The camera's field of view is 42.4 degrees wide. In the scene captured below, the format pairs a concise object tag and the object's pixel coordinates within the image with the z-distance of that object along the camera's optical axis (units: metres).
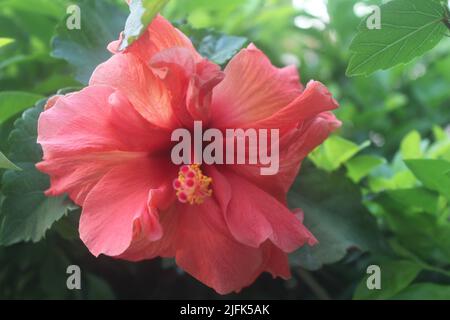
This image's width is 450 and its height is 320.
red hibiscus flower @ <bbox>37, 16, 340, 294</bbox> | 0.49
